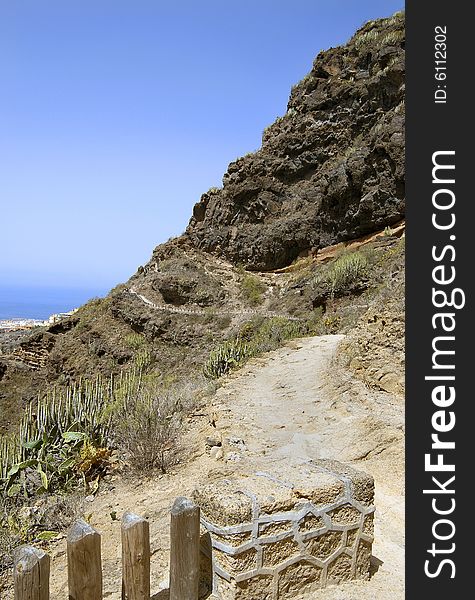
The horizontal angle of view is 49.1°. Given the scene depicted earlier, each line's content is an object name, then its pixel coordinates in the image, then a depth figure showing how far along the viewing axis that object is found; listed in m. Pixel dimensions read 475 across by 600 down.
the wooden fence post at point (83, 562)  2.54
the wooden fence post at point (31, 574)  2.41
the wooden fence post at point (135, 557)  2.73
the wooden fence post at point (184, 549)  2.81
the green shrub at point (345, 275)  17.11
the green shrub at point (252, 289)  21.28
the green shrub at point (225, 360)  11.66
